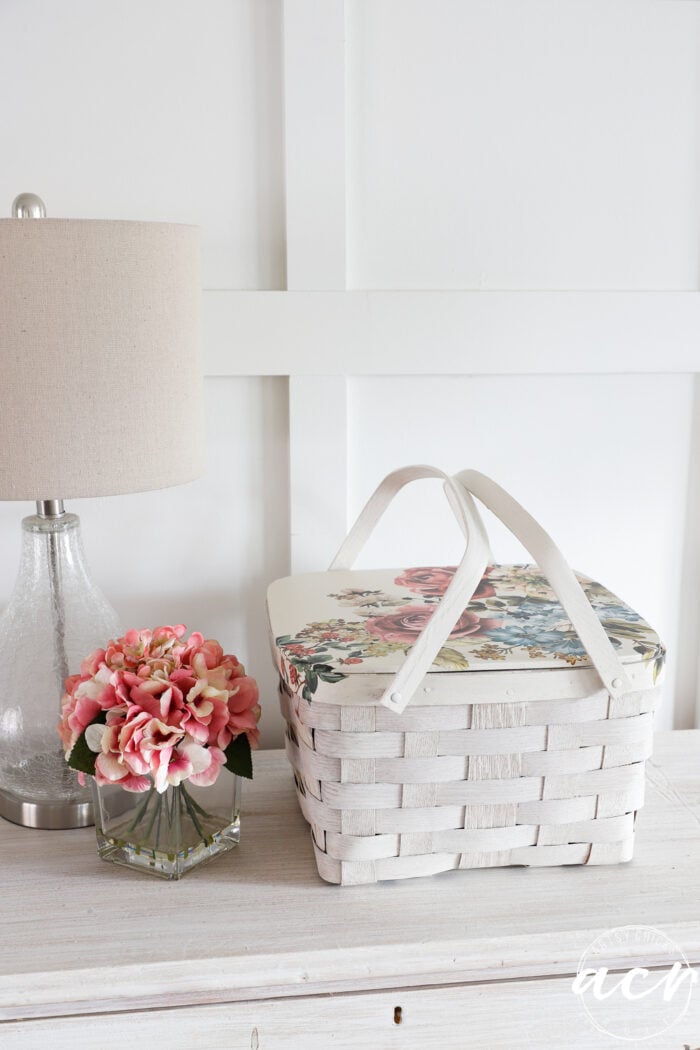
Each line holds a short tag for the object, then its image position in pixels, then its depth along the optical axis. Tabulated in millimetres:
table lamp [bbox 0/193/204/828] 678
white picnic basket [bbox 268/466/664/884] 726
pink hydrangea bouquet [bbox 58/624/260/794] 745
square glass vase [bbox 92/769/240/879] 798
